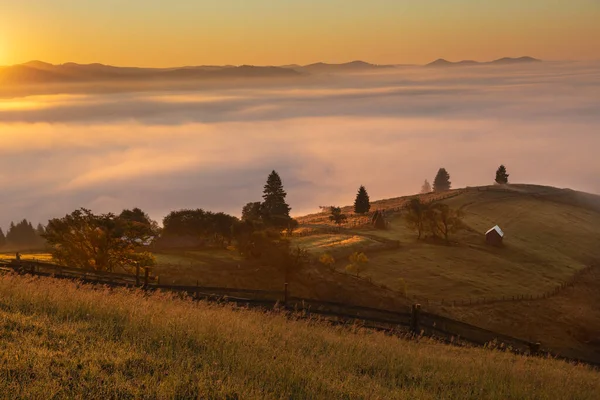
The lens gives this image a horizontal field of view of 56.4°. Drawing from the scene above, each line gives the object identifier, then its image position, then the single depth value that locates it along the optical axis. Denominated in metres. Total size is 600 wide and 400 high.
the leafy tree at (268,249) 64.69
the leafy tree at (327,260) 74.80
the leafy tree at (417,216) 99.94
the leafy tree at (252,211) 105.00
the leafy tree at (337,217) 109.38
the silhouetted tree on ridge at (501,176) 169.12
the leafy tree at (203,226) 88.75
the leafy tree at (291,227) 98.12
